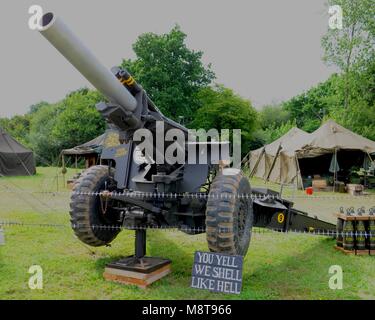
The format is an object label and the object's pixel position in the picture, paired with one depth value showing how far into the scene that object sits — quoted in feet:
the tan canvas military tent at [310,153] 62.54
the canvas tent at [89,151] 69.87
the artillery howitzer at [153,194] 17.42
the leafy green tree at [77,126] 123.75
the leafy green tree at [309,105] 190.00
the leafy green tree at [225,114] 125.39
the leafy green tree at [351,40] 76.02
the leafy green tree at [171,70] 114.83
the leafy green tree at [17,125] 209.89
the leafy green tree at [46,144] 141.73
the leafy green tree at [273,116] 197.26
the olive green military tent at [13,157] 86.84
